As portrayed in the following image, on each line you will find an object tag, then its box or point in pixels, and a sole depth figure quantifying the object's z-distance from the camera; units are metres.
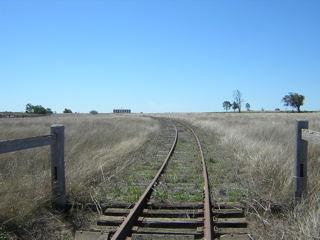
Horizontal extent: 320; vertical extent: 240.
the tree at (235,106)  149.45
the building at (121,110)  167.75
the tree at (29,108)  102.75
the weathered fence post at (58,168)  5.36
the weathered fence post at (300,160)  5.17
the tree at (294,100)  126.25
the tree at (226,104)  164.75
